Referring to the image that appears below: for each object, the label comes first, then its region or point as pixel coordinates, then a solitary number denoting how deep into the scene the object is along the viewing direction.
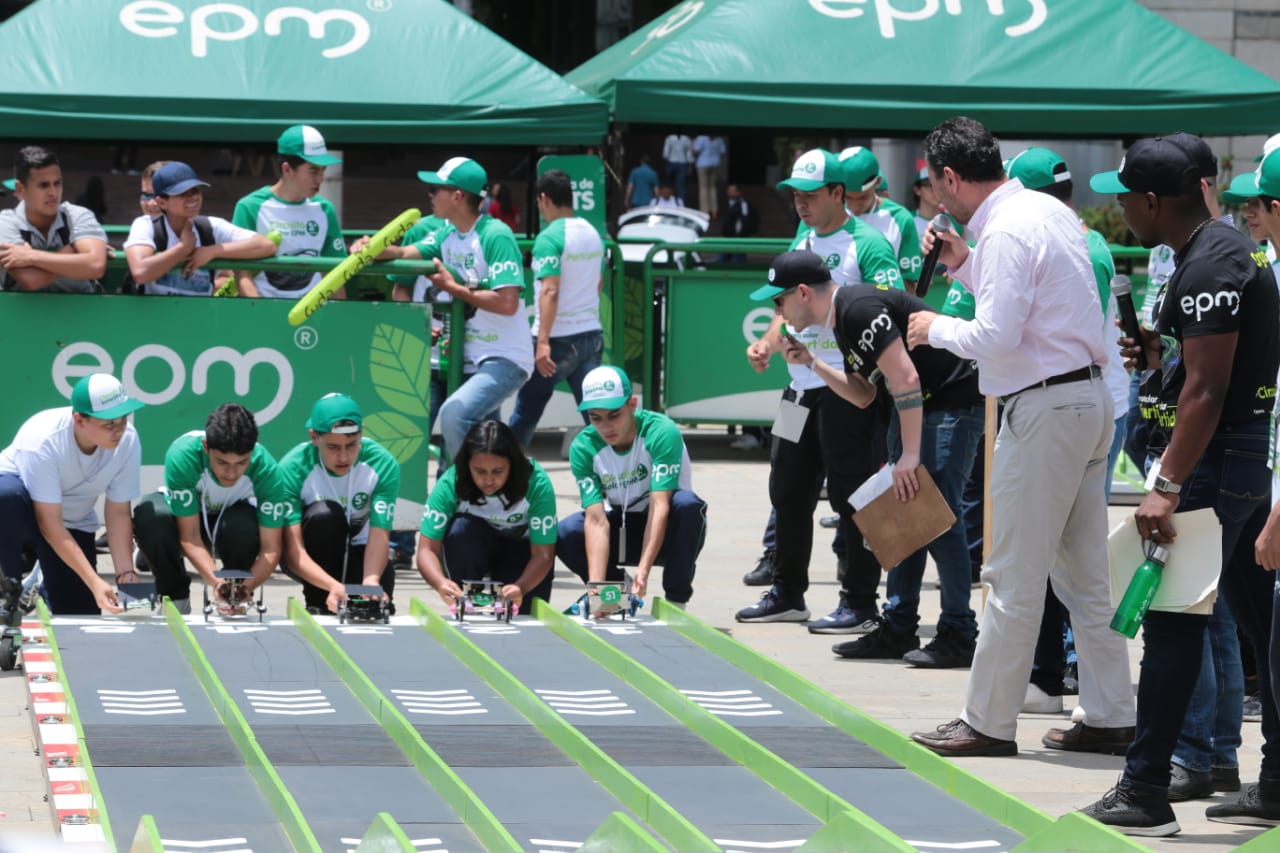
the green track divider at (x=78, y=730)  10.29
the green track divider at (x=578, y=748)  10.38
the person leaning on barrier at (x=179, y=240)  19.73
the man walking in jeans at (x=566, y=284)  23.66
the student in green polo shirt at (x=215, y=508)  17.34
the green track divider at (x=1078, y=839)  9.59
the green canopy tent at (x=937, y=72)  27.95
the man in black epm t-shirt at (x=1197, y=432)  10.75
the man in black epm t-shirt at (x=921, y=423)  15.11
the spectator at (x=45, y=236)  19.23
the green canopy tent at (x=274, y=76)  23.53
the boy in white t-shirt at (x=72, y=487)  16.55
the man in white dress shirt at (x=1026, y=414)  12.12
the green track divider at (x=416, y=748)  10.31
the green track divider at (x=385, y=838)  9.27
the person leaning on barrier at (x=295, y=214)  20.86
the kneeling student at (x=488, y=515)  17.23
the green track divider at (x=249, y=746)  10.09
